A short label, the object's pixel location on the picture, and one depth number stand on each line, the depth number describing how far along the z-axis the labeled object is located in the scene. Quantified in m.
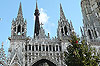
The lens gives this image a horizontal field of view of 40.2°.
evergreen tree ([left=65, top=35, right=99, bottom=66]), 11.33
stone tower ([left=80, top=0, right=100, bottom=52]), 23.86
